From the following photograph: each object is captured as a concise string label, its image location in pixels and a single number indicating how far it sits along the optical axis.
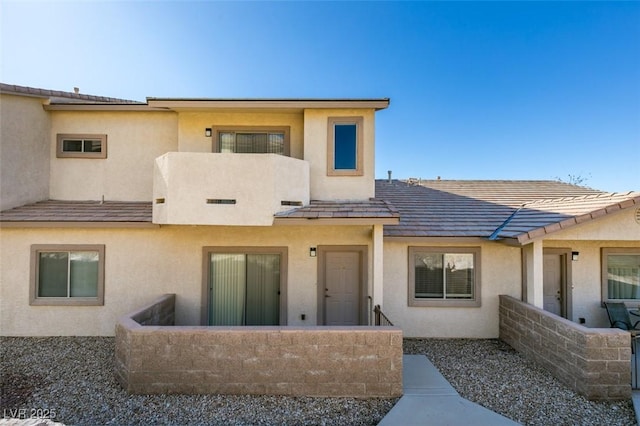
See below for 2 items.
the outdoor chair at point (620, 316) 7.99
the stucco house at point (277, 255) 8.27
